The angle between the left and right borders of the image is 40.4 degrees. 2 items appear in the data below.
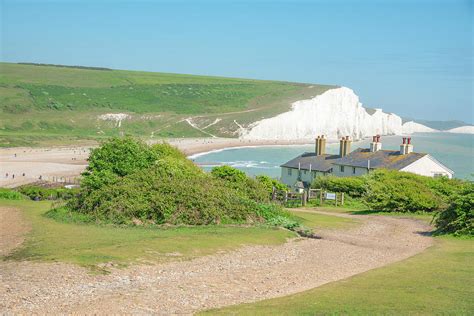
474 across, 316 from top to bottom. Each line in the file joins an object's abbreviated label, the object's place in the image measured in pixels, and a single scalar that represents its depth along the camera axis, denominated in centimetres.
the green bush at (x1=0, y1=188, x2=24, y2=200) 3319
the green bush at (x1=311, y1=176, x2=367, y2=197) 4022
